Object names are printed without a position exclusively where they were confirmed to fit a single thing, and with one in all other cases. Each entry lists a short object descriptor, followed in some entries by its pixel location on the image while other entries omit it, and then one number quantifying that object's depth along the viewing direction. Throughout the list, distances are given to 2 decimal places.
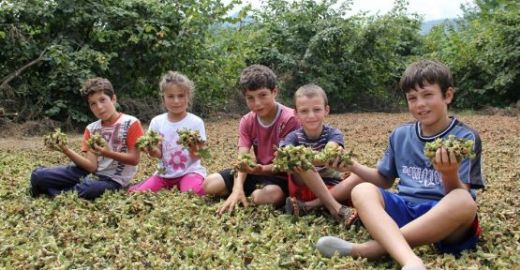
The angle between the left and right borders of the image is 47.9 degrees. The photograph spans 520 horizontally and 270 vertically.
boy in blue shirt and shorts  3.04
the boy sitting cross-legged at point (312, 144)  3.92
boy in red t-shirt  4.29
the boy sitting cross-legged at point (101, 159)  4.89
